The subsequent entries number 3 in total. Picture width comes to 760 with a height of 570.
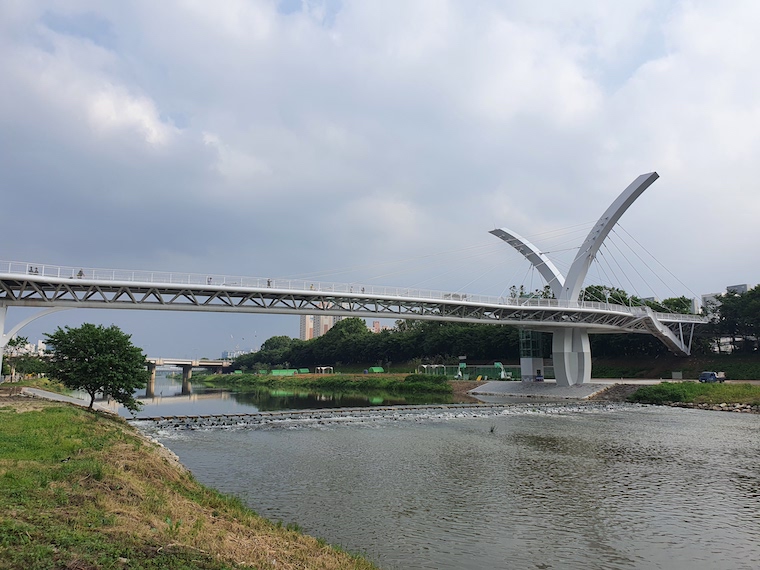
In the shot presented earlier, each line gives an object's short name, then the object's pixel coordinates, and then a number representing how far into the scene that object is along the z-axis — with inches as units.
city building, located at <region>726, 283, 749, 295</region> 4163.6
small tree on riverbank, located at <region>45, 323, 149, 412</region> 952.3
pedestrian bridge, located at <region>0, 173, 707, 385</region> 1346.0
